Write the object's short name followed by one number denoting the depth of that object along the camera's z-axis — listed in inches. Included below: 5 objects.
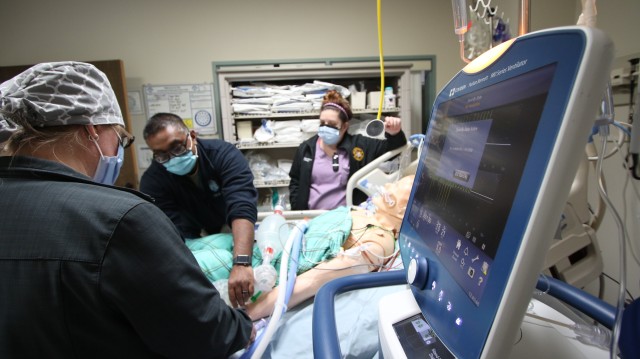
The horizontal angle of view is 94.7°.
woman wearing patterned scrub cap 20.2
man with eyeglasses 53.1
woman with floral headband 78.5
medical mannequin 40.2
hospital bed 21.3
